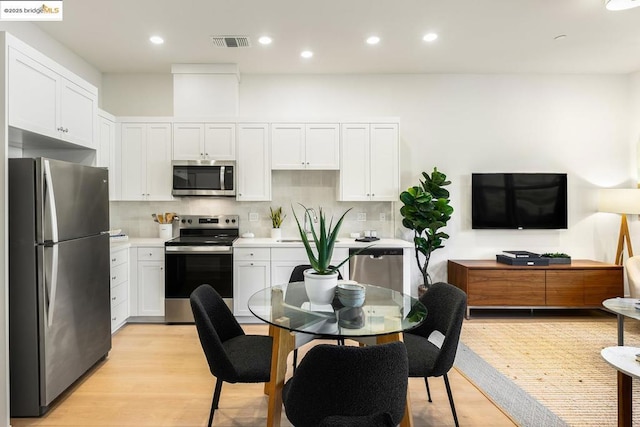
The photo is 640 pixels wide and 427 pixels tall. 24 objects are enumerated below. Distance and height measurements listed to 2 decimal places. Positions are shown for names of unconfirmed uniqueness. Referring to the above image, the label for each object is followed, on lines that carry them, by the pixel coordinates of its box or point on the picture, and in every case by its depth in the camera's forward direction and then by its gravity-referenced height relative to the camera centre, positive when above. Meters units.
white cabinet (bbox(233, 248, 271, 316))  3.96 -0.69
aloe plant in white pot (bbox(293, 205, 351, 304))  2.01 -0.38
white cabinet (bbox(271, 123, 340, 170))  4.21 +0.75
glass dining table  1.67 -0.56
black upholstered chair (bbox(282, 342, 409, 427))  1.35 -0.68
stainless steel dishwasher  3.96 -0.63
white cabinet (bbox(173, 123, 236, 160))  4.18 +0.79
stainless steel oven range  3.91 -0.67
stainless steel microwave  4.15 +0.37
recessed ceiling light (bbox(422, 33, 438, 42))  3.56 +1.73
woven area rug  2.40 -1.31
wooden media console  4.11 -0.88
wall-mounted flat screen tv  4.55 +0.14
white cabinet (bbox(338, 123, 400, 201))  4.24 +0.56
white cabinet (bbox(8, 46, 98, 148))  2.24 +0.79
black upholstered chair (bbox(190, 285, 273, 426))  1.87 -0.83
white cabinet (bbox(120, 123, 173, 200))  4.18 +0.57
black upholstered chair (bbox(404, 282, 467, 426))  1.96 -0.76
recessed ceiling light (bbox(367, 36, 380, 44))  3.61 +1.73
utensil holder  4.33 -0.25
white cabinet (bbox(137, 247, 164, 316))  3.94 -0.69
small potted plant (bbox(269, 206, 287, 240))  4.43 -0.13
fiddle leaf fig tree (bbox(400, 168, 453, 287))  4.09 -0.02
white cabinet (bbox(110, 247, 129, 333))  3.57 -0.79
